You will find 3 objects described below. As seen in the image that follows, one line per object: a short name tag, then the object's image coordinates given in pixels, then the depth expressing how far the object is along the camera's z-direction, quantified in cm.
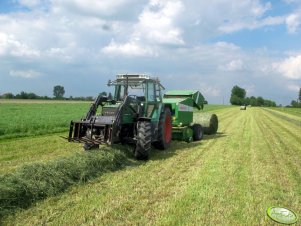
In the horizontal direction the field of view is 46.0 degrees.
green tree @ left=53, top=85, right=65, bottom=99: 13050
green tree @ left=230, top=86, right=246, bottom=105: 13900
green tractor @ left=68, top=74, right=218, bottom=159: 887
